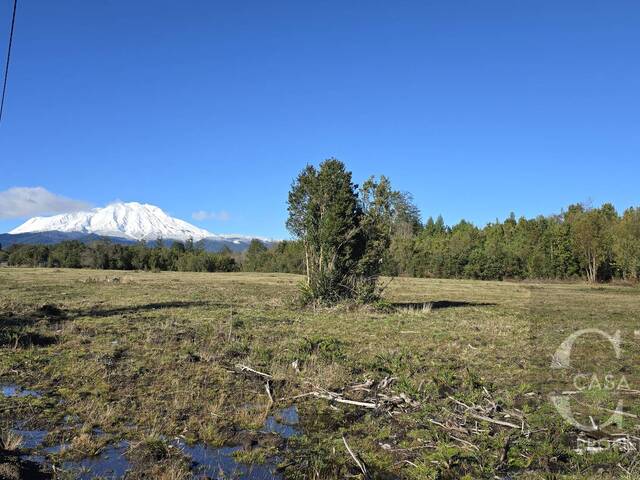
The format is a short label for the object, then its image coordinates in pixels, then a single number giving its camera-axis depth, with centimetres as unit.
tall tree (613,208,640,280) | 6656
